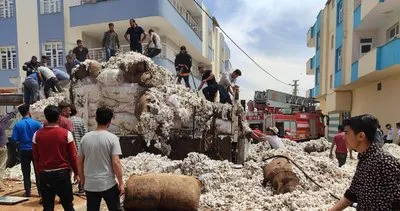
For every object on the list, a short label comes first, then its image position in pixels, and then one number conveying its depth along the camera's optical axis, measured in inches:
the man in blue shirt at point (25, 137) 202.7
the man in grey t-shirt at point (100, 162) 132.0
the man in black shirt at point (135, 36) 418.0
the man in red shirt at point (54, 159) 148.8
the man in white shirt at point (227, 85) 384.5
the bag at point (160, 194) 188.4
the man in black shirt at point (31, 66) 396.5
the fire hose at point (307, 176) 234.8
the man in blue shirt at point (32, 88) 358.6
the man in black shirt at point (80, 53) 435.5
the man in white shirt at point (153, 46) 412.2
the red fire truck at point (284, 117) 786.2
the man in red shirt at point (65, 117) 187.5
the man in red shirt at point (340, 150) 345.1
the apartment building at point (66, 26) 636.1
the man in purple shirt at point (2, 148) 234.5
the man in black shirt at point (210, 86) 390.6
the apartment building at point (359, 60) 575.8
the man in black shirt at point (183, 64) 426.3
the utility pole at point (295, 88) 2033.7
